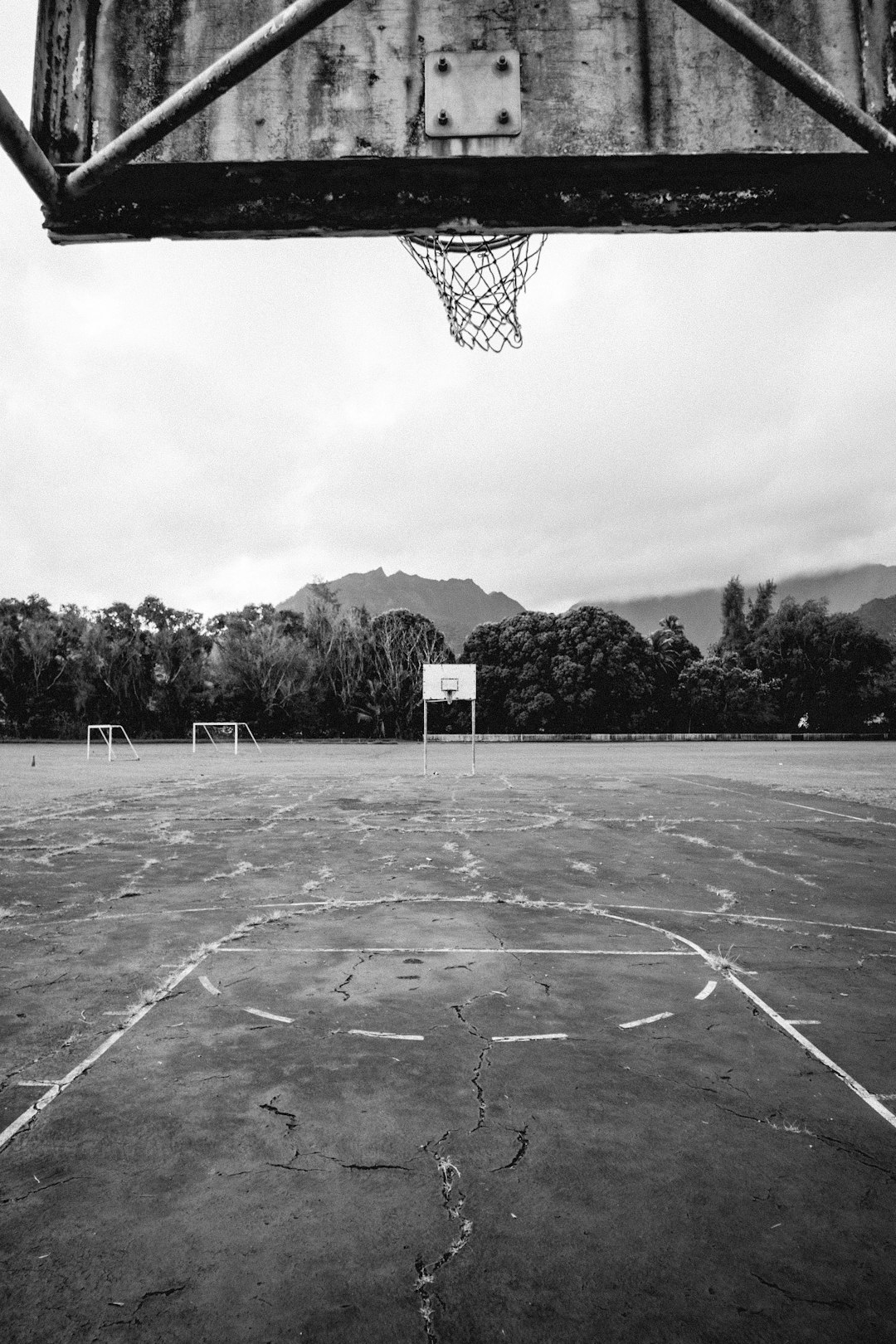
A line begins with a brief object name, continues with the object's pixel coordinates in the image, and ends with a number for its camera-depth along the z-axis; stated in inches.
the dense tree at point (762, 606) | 2505.9
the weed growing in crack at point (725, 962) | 165.9
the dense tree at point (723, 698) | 1624.0
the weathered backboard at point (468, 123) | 96.0
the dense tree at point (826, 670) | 1814.7
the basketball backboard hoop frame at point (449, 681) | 764.6
